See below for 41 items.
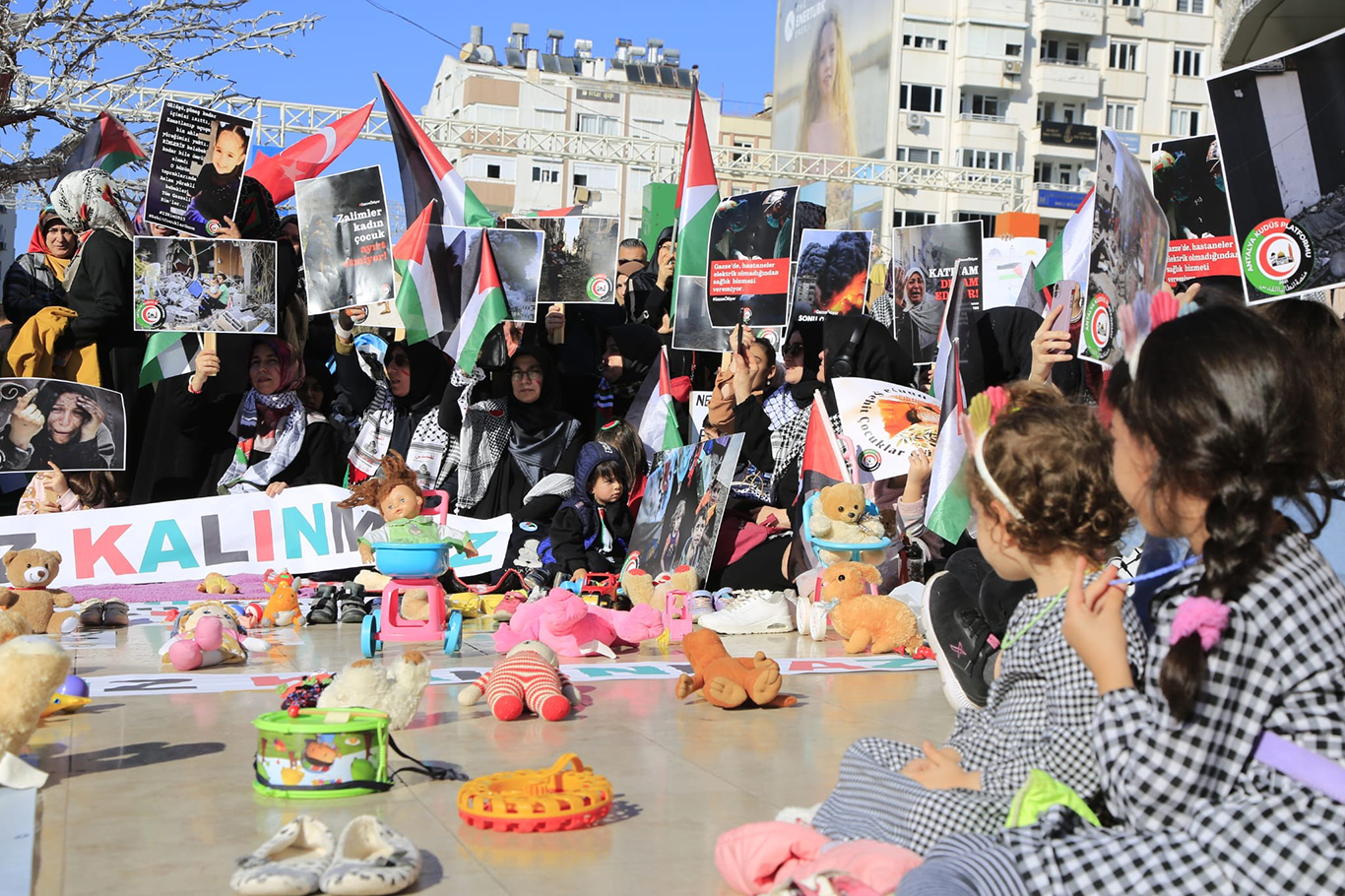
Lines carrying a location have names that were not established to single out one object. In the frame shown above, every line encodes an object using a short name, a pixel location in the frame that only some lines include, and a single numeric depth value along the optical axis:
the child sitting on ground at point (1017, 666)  2.73
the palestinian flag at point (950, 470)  5.94
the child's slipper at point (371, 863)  2.75
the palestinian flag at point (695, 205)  9.24
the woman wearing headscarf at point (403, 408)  9.07
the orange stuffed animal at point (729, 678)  4.88
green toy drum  3.58
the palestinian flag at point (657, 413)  9.06
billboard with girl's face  54.94
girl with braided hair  2.16
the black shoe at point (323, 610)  7.24
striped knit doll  4.66
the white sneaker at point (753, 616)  6.95
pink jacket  2.66
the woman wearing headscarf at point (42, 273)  9.12
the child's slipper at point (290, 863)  2.73
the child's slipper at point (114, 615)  7.02
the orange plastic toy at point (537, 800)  3.28
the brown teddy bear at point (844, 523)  7.18
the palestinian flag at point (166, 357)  8.83
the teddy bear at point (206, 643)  5.64
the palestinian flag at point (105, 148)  9.84
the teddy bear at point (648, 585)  7.39
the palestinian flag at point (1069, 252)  7.43
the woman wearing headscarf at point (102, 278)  8.72
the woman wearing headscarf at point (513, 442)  8.96
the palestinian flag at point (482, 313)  8.77
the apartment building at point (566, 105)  67.81
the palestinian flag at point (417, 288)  8.69
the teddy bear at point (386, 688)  4.08
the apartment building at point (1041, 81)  53.69
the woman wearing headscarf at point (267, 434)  9.01
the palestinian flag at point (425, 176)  9.50
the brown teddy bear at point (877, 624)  6.38
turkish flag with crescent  10.66
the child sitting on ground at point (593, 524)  8.24
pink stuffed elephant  6.06
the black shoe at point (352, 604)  7.26
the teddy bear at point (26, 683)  3.61
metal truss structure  24.33
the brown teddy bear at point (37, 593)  6.55
